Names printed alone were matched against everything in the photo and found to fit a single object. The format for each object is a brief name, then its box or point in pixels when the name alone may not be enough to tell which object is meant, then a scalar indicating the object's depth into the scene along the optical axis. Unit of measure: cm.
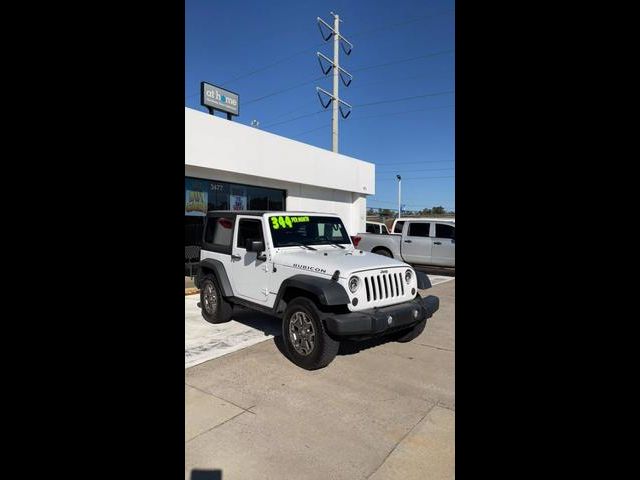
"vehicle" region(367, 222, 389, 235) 1786
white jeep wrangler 432
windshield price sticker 573
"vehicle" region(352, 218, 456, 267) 1228
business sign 1484
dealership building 1177
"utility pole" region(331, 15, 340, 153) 2669
